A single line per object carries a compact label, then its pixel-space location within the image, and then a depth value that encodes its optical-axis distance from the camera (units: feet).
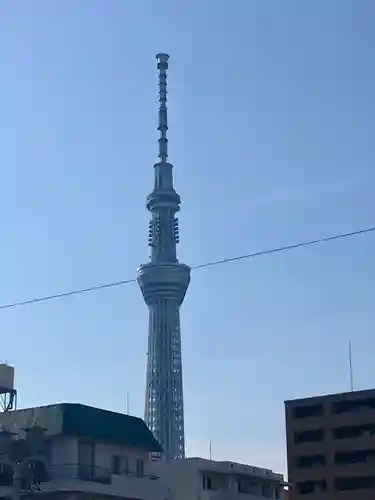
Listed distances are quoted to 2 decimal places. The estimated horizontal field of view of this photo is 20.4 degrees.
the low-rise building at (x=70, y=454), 184.24
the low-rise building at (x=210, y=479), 216.74
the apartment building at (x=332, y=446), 330.75
